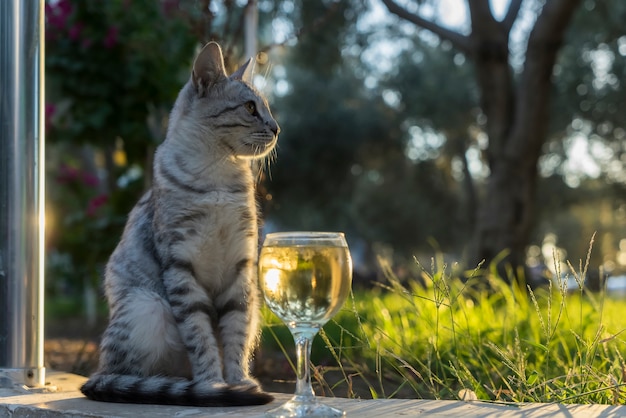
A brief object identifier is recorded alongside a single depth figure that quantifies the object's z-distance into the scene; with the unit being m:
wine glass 1.68
